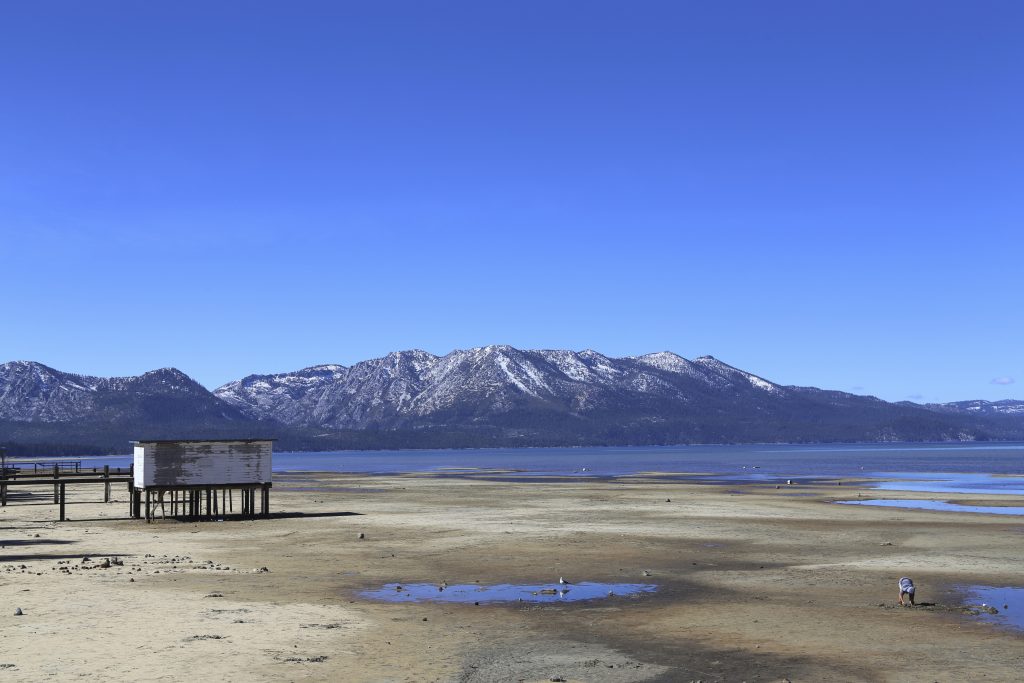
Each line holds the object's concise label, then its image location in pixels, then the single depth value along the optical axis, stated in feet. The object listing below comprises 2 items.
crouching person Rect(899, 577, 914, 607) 93.25
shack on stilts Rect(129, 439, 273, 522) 191.42
